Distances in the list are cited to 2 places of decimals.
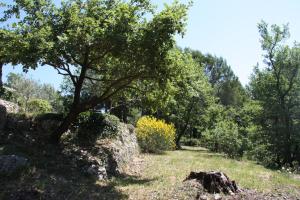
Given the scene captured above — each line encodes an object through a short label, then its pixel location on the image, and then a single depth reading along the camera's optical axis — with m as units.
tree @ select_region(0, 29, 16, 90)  8.79
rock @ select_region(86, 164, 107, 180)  9.48
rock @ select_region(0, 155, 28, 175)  7.97
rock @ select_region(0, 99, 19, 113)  12.00
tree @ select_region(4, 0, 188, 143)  8.51
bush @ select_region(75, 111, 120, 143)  11.73
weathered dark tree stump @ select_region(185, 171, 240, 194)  8.27
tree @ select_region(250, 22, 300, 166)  20.96
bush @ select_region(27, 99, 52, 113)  16.33
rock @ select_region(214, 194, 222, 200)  7.76
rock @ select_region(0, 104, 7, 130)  10.62
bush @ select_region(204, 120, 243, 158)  20.89
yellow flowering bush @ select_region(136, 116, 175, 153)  18.39
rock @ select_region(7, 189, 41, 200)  7.04
